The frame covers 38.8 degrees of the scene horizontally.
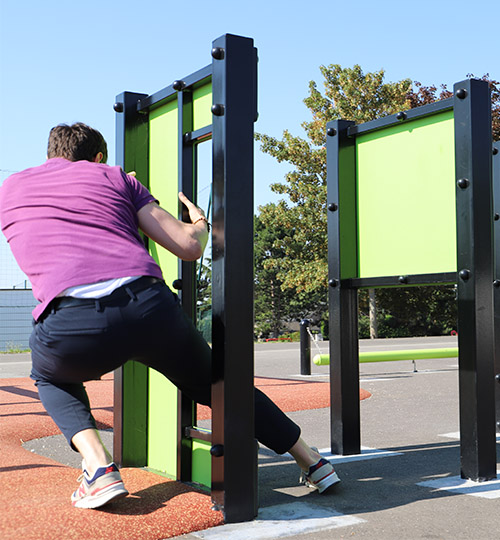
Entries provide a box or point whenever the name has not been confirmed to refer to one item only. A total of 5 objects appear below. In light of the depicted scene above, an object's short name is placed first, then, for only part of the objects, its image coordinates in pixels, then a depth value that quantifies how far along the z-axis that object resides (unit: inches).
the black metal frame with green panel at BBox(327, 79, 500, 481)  156.3
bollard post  451.8
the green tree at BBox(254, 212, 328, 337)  1733.5
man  106.7
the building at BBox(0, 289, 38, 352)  864.9
